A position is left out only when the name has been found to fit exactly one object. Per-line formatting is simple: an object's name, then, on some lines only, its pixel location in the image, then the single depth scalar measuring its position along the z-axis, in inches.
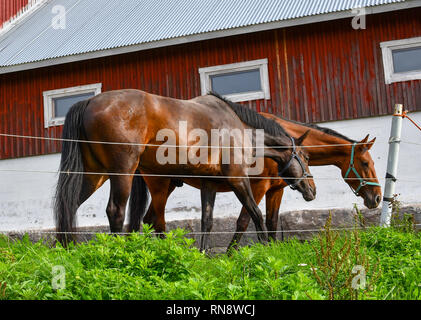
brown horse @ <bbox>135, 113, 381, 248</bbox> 262.2
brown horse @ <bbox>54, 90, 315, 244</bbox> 199.2
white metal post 240.4
